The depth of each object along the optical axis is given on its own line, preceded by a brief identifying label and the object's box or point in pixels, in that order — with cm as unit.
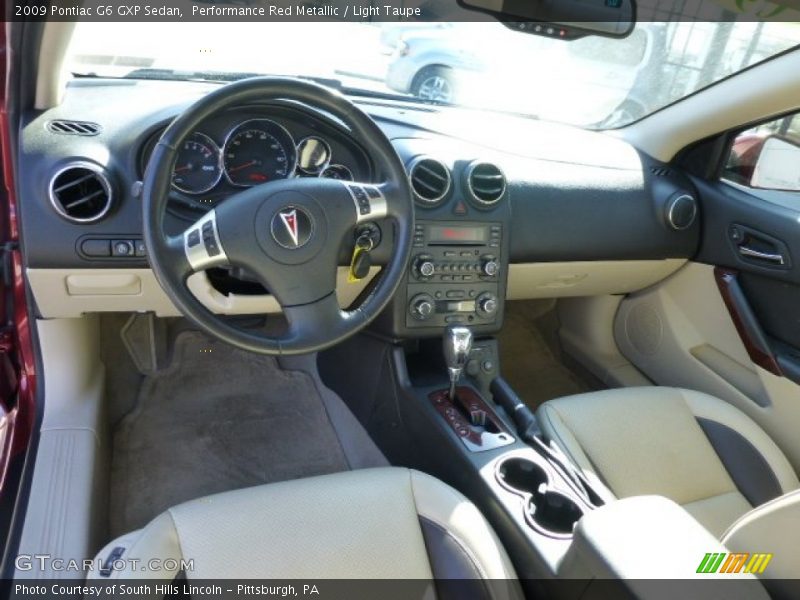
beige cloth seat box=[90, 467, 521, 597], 130
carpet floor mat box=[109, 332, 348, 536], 219
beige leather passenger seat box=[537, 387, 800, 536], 188
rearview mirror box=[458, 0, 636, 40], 145
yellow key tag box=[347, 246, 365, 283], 165
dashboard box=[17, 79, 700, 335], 171
